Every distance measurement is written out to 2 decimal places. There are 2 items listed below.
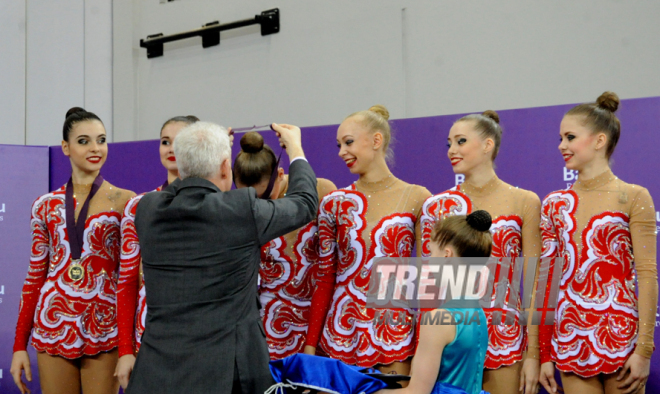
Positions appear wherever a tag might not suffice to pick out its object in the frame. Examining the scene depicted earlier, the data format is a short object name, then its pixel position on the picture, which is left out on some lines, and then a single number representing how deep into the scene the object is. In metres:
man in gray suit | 5.96
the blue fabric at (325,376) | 5.90
